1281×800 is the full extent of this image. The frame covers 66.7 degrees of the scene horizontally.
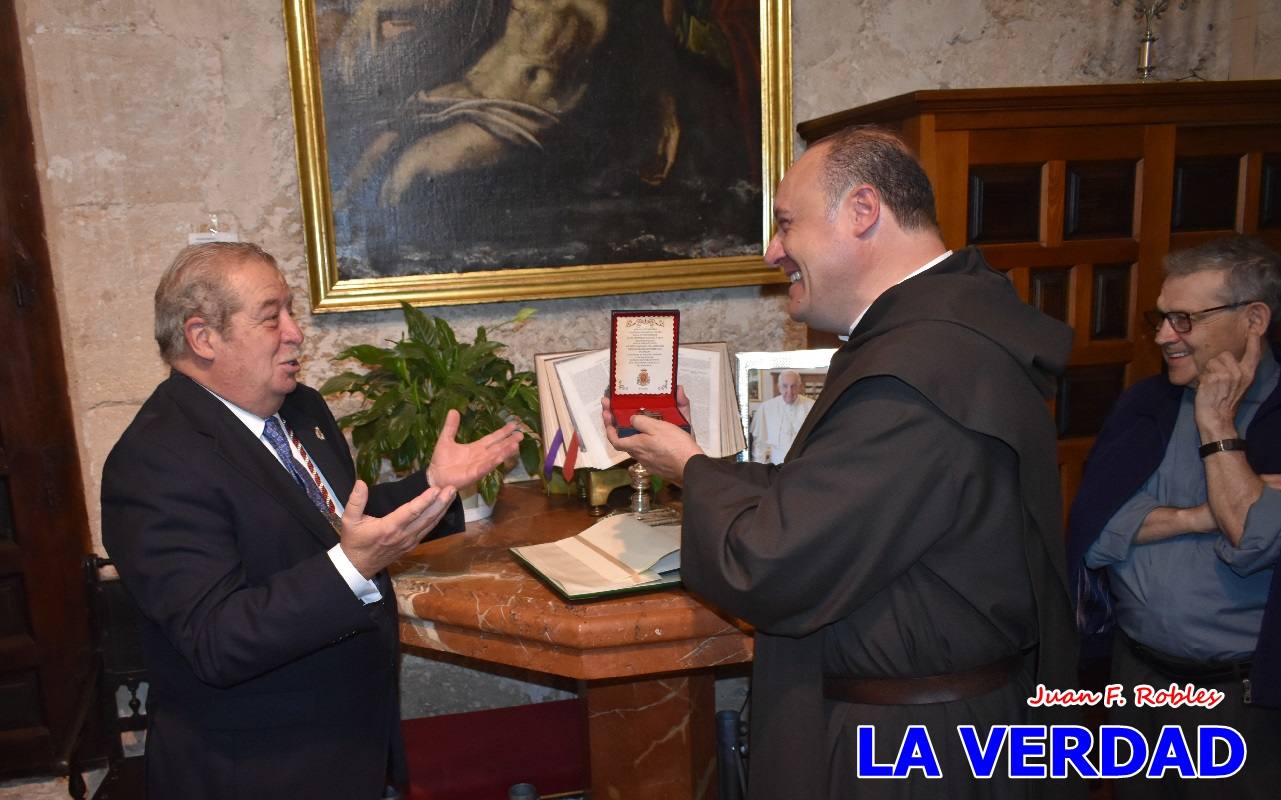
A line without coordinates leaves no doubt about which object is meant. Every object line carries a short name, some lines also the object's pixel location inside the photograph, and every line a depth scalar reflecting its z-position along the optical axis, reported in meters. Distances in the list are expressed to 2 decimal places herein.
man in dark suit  1.92
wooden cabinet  3.12
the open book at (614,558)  2.44
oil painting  3.41
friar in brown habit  1.76
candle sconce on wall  3.90
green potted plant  2.91
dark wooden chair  3.10
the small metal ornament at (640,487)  3.06
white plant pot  3.15
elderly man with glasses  2.45
